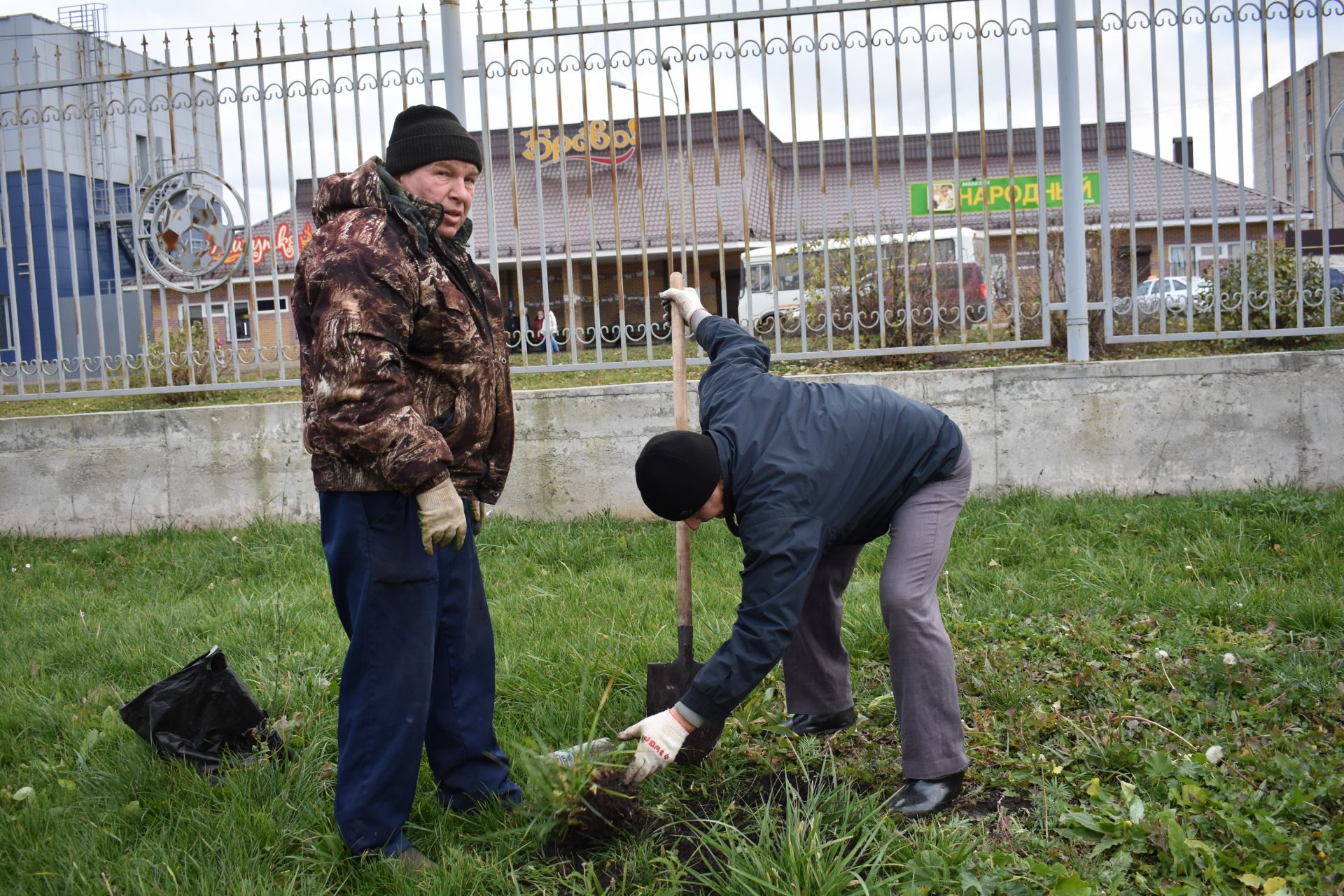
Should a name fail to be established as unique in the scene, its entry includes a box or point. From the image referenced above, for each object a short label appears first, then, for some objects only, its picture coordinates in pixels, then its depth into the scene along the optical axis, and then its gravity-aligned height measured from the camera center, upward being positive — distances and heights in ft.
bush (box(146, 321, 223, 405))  20.70 +0.69
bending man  8.55 -1.38
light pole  19.04 +3.57
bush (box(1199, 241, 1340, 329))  19.38 +0.81
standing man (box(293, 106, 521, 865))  7.94 -0.54
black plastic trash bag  10.44 -3.17
